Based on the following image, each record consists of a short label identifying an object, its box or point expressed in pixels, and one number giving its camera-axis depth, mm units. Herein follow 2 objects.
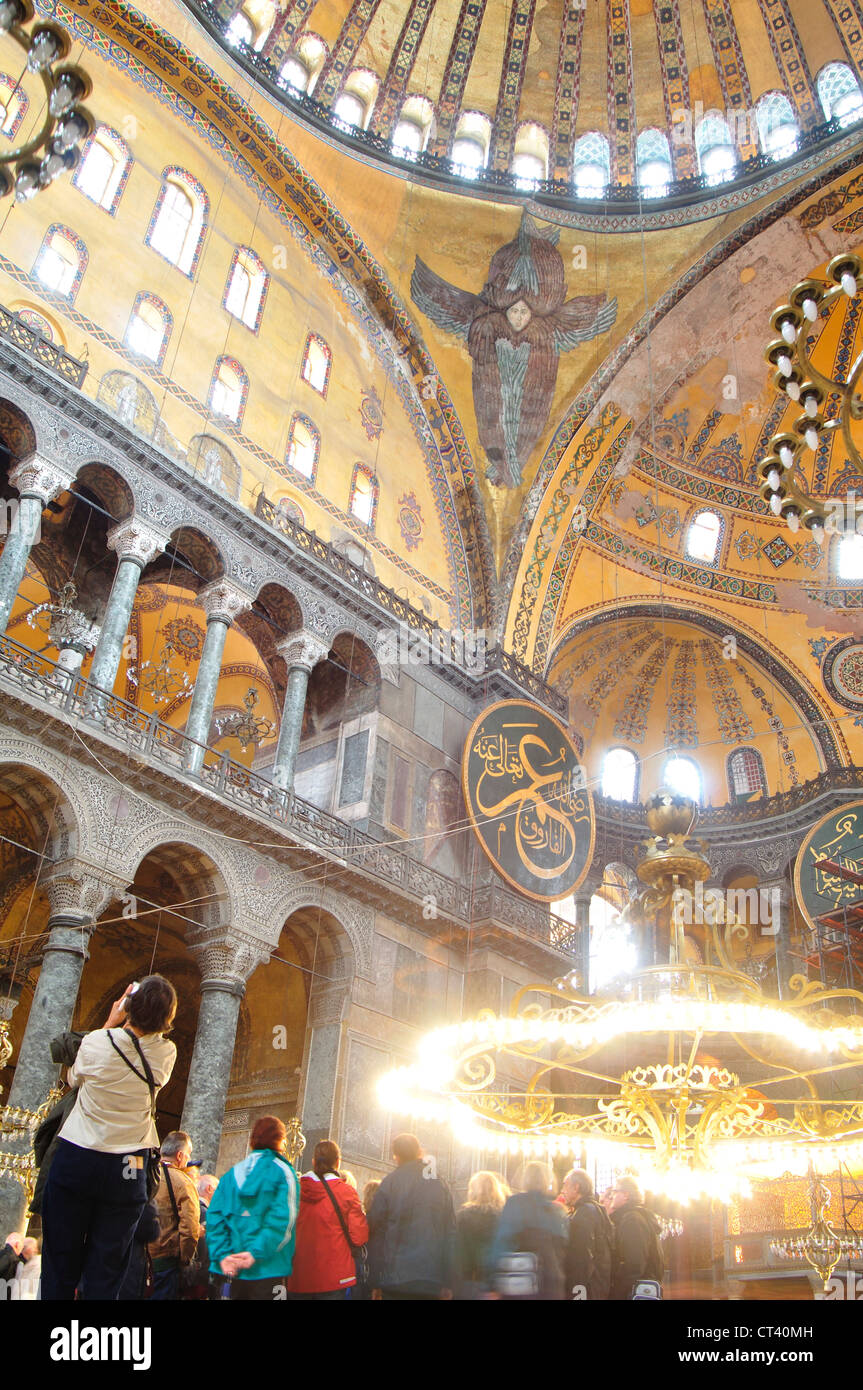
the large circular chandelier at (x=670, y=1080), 6980
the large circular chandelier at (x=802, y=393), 6352
